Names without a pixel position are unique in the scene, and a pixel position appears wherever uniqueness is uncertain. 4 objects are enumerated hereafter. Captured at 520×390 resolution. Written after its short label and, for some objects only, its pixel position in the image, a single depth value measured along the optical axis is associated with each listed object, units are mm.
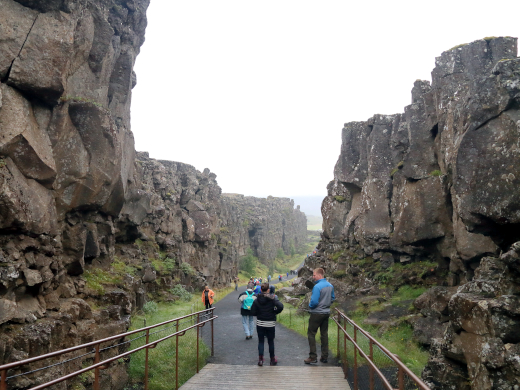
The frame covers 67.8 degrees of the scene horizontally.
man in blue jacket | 10422
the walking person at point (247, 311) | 15016
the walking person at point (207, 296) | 20250
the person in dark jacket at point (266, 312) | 10375
